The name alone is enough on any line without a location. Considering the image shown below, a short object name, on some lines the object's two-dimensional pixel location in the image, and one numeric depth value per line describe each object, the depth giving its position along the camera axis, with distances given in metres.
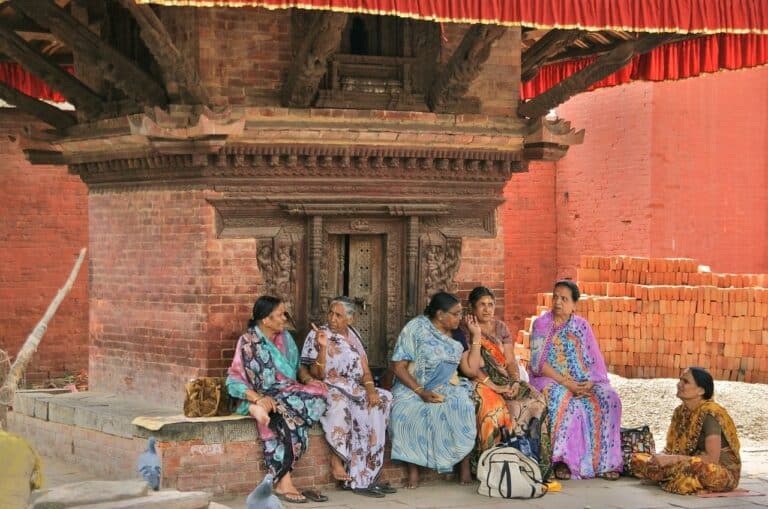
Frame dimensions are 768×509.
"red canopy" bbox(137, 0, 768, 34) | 9.38
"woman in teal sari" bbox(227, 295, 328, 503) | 10.02
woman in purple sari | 10.95
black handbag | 11.12
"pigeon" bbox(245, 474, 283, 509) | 7.37
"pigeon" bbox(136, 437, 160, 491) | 9.59
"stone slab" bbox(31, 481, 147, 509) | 7.50
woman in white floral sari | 10.27
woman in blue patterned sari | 10.55
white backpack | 10.15
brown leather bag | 10.16
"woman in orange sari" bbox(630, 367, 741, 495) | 10.29
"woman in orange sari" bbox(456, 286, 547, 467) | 10.70
